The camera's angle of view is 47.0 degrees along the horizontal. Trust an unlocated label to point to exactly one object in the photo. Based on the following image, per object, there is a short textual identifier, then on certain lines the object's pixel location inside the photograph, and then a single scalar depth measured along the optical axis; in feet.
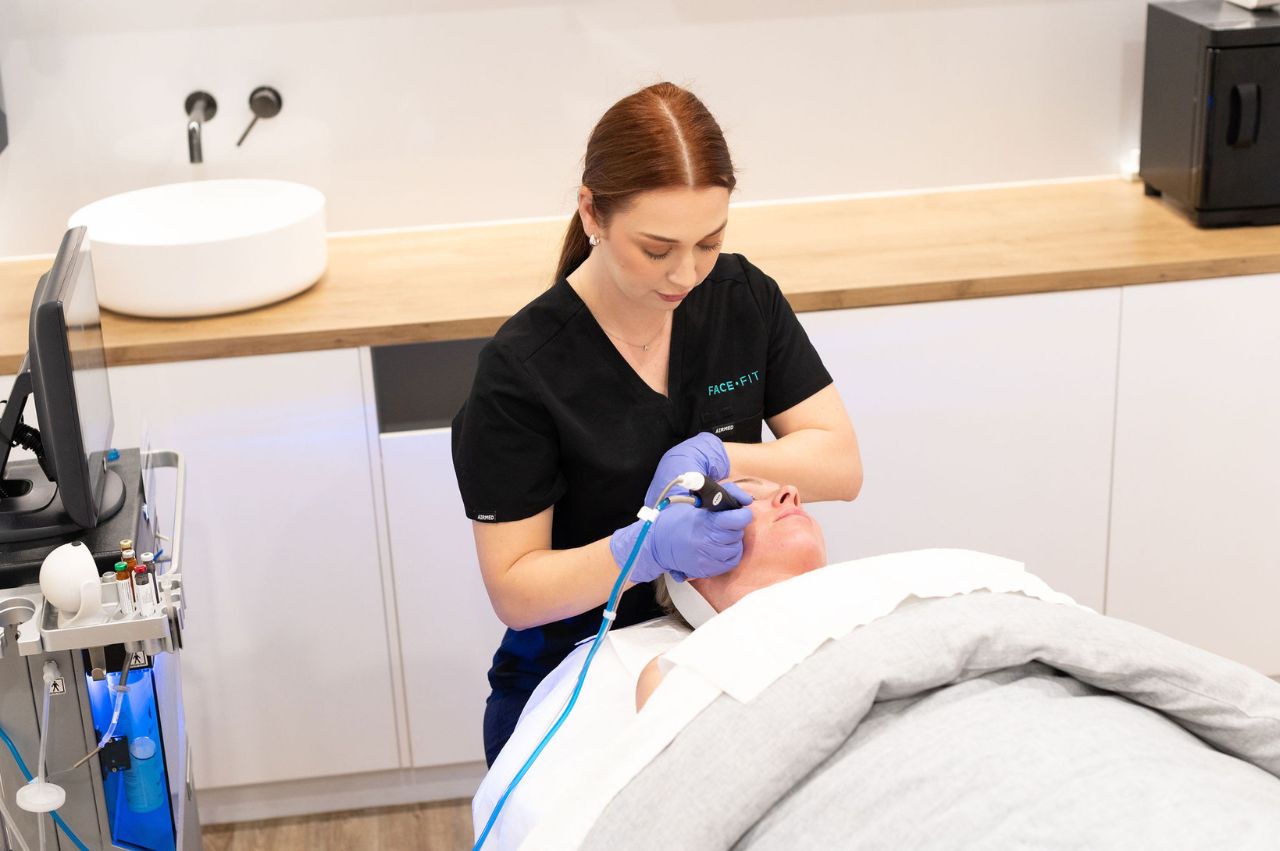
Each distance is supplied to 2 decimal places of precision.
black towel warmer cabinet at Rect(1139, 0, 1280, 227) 8.51
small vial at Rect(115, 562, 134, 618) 4.81
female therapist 5.31
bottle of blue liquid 5.21
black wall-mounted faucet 8.42
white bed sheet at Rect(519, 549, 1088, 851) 4.59
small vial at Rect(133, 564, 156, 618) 4.83
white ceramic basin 7.67
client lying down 4.09
